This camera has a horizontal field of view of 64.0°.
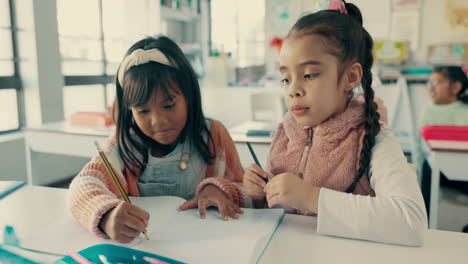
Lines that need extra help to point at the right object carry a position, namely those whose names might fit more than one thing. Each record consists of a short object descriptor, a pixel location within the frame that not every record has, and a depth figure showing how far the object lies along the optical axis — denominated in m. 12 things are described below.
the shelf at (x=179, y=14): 4.37
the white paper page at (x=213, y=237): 0.50
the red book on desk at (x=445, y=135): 1.56
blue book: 0.48
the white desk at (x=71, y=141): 1.71
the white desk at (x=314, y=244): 0.50
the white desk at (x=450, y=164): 1.42
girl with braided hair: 0.57
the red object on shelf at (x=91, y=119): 1.98
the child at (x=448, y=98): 2.46
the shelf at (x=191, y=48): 4.69
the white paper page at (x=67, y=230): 0.55
